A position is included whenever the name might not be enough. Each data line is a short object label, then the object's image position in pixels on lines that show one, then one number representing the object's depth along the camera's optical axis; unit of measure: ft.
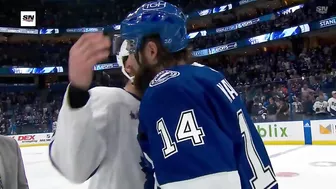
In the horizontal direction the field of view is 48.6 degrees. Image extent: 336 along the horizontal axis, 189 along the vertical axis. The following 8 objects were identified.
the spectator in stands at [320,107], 24.57
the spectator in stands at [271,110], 26.86
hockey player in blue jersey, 2.34
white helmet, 3.31
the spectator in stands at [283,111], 26.50
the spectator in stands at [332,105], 24.04
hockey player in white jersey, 2.62
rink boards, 24.31
